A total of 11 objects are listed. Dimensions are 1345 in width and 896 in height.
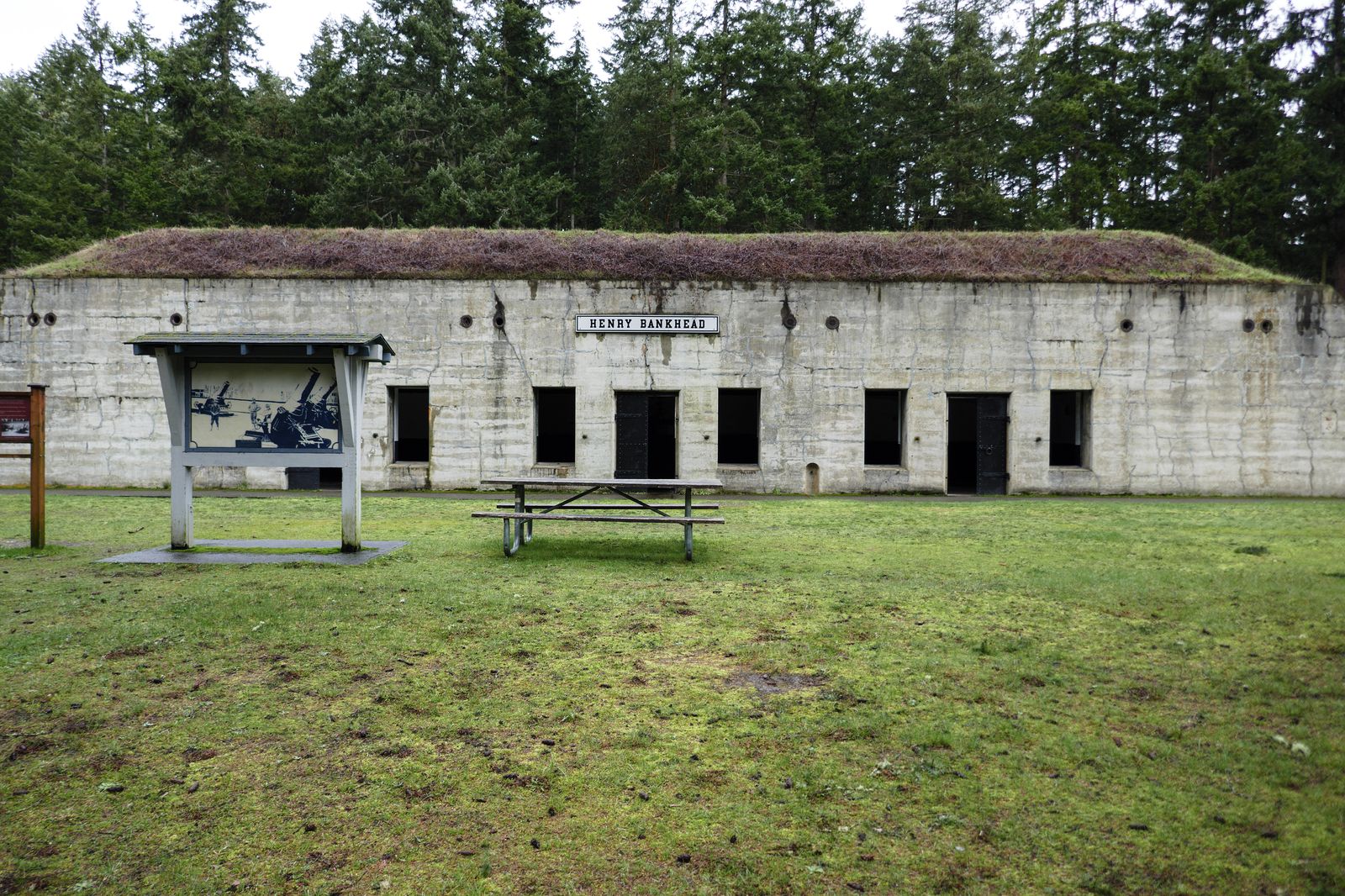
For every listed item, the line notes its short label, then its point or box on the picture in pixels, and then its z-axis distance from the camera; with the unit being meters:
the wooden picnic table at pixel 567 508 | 8.23
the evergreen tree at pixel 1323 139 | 24.78
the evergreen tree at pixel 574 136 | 32.62
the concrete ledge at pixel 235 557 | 8.11
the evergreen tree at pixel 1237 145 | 25.83
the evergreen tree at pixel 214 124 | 32.16
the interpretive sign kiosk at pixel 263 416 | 8.72
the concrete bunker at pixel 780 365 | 16.70
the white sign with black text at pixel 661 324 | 16.81
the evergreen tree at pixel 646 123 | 29.36
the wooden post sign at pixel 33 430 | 8.81
